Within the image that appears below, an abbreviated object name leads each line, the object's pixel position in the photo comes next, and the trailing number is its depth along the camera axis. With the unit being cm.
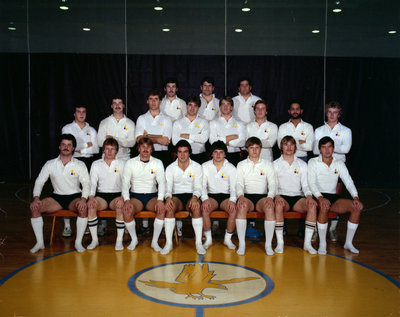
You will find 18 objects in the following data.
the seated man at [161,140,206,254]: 437
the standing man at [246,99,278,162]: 528
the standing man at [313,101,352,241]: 514
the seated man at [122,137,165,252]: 451
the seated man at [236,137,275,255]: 450
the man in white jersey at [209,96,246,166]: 518
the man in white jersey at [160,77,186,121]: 563
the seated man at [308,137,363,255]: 434
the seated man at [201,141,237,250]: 446
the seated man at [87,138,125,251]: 461
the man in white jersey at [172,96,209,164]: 517
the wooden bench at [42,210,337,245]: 445
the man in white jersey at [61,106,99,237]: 532
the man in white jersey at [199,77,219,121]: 571
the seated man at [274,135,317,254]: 438
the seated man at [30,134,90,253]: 452
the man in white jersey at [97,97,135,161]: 536
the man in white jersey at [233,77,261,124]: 575
